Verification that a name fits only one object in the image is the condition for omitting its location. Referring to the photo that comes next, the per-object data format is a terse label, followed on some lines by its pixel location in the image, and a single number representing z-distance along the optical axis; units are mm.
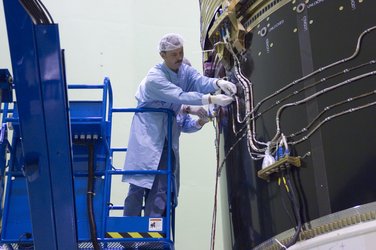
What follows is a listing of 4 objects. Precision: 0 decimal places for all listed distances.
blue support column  4078
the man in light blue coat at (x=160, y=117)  5730
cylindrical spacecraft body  3877
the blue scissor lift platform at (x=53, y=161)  4125
